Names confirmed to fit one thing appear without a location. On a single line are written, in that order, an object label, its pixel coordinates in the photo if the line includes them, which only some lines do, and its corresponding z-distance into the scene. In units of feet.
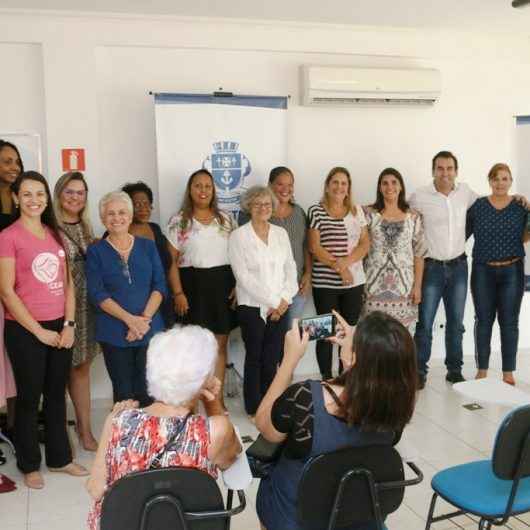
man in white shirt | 15.49
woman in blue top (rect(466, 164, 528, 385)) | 14.99
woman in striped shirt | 14.93
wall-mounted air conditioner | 15.99
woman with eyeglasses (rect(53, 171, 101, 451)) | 11.68
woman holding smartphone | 5.85
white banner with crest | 15.21
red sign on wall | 14.89
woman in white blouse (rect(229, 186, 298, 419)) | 13.26
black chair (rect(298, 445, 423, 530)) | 6.08
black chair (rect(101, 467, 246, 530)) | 5.53
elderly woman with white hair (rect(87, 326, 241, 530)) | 5.78
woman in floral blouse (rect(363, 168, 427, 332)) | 15.25
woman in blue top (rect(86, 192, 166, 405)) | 11.32
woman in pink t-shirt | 10.27
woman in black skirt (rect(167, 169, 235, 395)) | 13.94
